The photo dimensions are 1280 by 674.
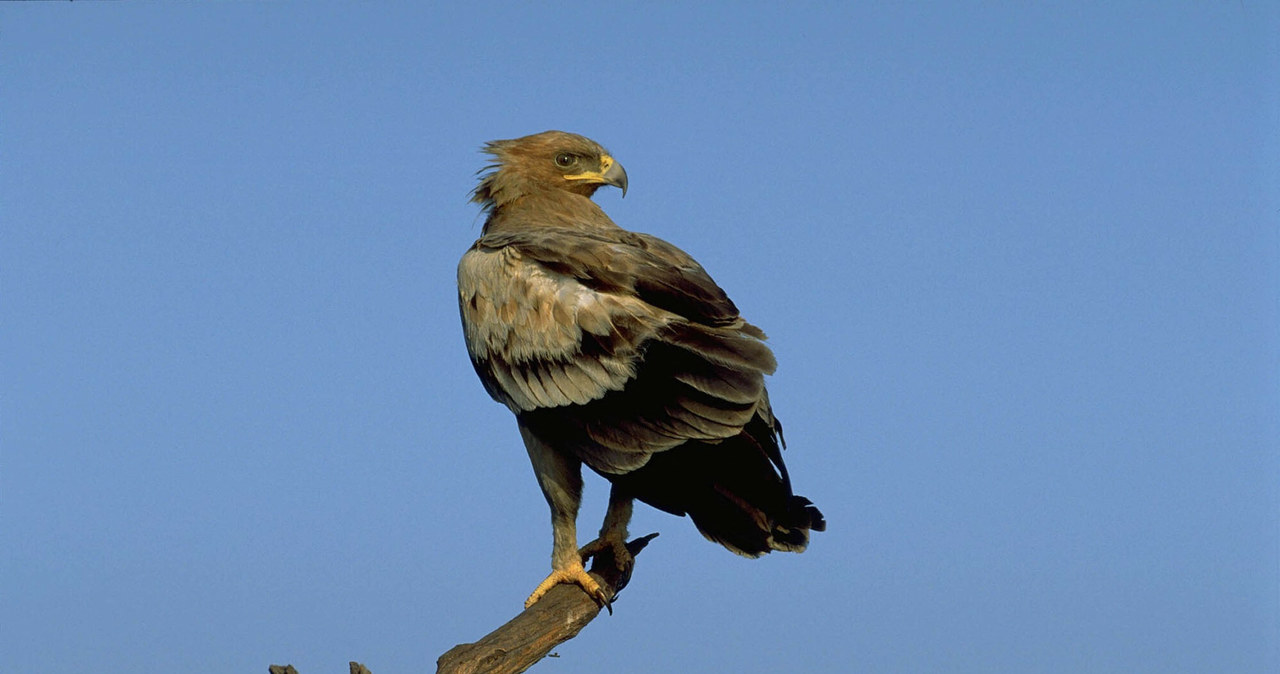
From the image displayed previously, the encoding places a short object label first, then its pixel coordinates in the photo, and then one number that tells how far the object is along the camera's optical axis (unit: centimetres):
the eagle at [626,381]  1357
